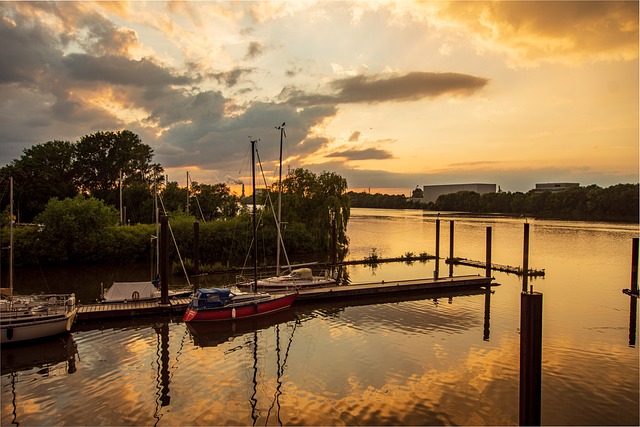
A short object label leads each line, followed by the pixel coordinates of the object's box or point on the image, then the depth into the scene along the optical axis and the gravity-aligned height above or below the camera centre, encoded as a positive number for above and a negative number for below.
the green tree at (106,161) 83.38 +8.71
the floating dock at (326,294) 24.88 -5.95
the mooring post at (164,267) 26.33 -3.63
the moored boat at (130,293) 26.98 -5.41
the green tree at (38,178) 66.25 +4.28
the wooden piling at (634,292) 25.50 -5.76
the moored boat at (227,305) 24.50 -5.68
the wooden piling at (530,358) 10.66 -3.67
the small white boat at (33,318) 20.20 -5.35
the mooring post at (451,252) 46.83 -4.67
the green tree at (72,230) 44.25 -2.51
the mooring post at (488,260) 37.00 -4.23
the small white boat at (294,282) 31.78 -5.54
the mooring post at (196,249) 38.94 -3.80
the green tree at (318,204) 57.66 +0.55
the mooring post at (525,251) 34.45 -3.27
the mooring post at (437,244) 45.61 -3.79
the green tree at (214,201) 76.31 +1.08
